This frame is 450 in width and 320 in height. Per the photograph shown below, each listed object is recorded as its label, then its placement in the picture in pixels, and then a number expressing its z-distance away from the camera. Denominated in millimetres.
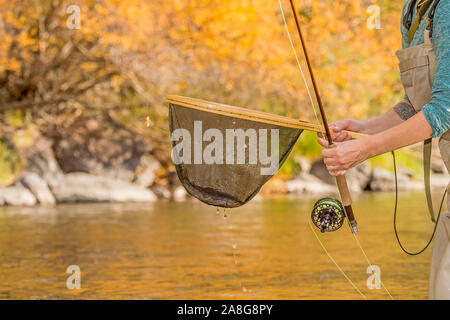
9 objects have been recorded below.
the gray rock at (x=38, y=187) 17141
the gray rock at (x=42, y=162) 17875
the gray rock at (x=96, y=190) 17672
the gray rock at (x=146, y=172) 19531
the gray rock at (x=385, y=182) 22406
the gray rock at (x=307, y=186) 21062
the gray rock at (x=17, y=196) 16500
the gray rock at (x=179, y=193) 19484
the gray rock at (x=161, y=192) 19109
